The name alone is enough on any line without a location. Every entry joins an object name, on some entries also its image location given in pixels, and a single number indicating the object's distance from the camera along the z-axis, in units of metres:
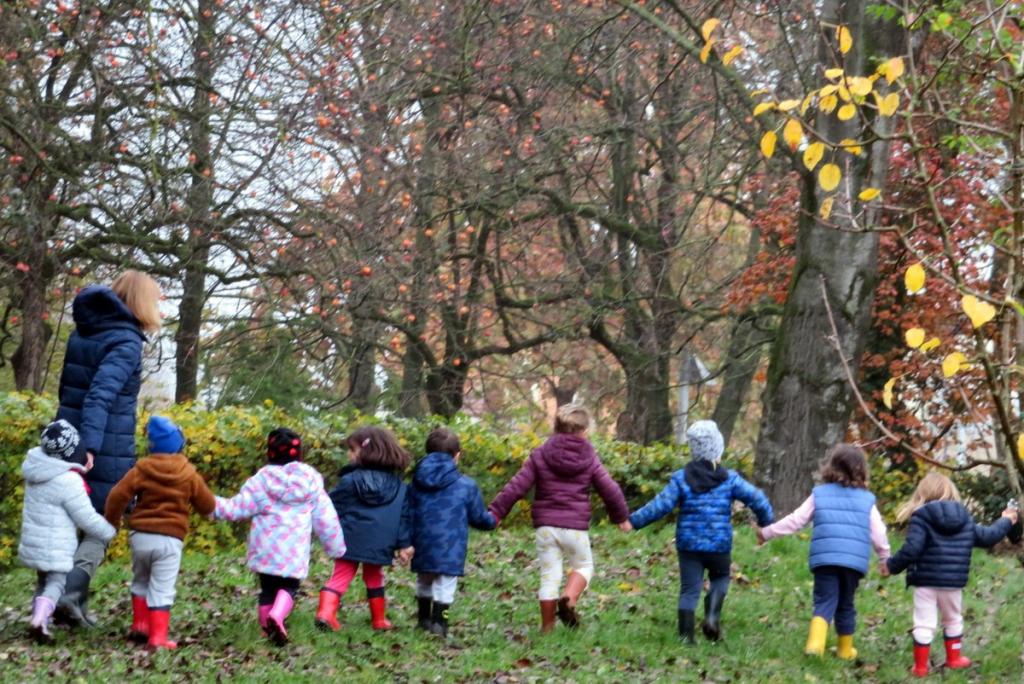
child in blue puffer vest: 13.20
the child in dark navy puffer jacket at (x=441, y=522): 13.45
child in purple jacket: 13.81
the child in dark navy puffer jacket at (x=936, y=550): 12.86
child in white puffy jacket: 11.74
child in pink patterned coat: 12.61
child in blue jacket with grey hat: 13.72
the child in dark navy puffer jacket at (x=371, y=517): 13.44
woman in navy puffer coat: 11.96
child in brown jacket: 11.97
